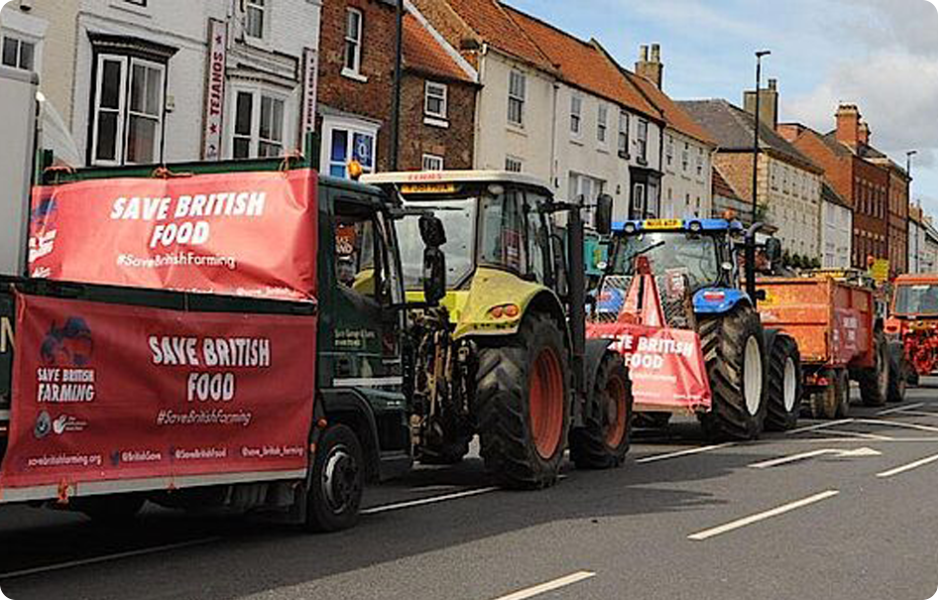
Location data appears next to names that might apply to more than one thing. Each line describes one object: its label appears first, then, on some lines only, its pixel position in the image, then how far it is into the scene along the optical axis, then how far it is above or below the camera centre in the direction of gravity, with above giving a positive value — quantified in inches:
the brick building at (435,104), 1392.7 +261.6
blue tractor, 690.2 +29.7
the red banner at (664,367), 654.5 -2.8
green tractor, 471.5 +9.7
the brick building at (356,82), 1240.2 +250.1
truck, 296.0 -0.6
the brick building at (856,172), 3400.6 +505.1
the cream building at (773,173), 2721.5 +402.7
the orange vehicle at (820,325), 874.1 +27.5
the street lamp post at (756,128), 1712.6 +308.9
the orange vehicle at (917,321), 1334.9 +49.3
